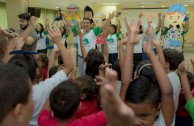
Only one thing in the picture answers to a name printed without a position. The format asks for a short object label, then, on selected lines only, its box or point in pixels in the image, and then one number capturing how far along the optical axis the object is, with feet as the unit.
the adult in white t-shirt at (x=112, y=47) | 18.60
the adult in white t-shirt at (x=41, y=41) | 21.51
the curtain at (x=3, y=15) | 35.65
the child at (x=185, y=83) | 5.26
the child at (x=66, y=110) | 4.09
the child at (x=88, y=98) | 5.14
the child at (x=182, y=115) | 6.35
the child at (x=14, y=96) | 2.56
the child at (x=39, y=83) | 4.91
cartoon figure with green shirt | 12.80
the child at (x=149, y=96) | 4.09
